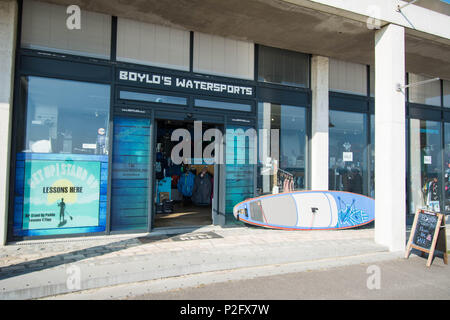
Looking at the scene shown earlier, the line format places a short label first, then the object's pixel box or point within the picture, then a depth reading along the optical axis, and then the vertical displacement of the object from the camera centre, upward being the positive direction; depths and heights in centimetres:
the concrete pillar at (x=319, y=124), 825 +129
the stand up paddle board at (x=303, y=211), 737 -90
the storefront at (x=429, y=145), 995 +96
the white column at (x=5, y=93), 548 +131
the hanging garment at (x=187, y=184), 1080 -44
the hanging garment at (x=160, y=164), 931 +20
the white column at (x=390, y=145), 631 +59
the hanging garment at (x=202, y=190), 1027 -60
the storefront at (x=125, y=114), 590 +124
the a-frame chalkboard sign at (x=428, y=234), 550 -107
